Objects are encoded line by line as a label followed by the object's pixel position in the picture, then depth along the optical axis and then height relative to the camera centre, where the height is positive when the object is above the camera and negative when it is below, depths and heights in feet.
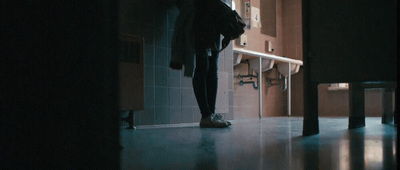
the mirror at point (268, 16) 16.47 +3.74
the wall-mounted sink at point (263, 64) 12.94 +1.09
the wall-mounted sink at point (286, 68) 14.58 +1.02
